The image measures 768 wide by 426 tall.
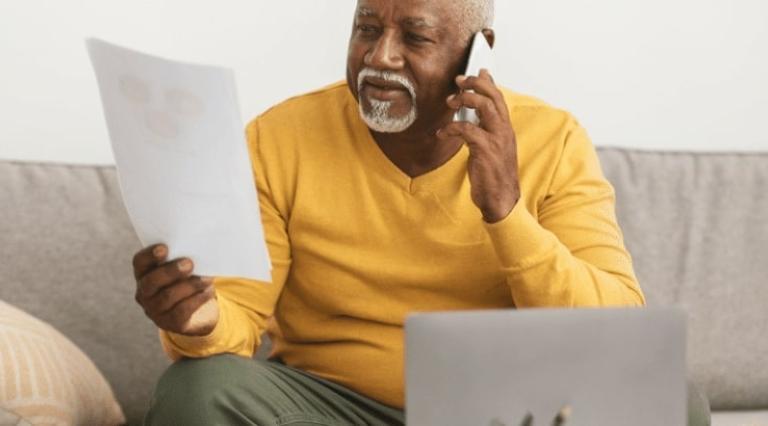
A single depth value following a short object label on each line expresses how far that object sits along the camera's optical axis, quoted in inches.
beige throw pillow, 104.3
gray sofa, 120.5
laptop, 84.6
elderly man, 105.9
